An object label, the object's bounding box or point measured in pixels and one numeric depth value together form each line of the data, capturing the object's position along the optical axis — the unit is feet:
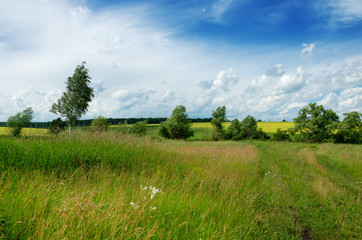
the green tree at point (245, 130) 161.89
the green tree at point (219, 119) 178.09
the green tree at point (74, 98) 120.78
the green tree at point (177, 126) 165.37
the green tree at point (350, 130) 142.97
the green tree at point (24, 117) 148.93
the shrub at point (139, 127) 175.22
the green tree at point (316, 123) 145.79
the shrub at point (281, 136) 149.69
